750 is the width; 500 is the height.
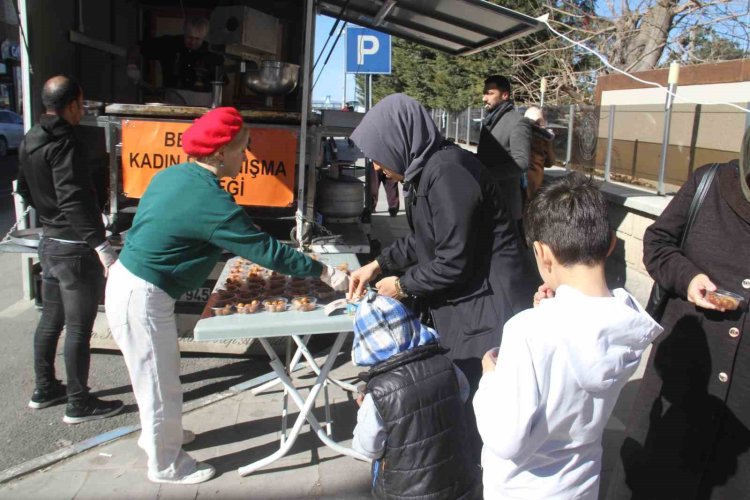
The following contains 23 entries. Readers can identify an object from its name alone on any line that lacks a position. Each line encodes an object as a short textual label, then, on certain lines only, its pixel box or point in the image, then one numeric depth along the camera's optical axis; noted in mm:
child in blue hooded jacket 2113
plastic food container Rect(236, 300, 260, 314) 2658
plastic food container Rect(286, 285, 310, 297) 2950
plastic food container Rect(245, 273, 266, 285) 3164
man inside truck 6020
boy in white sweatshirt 1442
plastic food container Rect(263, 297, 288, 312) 2684
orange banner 4438
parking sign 9609
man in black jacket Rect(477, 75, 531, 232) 5062
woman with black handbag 1981
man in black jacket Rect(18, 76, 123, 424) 3268
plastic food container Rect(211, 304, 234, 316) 2648
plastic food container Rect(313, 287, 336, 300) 2889
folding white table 2484
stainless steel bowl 5035
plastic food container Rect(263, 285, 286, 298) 2949
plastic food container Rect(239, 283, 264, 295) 2977
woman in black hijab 2223
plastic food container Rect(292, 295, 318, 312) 2699
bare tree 10688
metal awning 4926
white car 20656
